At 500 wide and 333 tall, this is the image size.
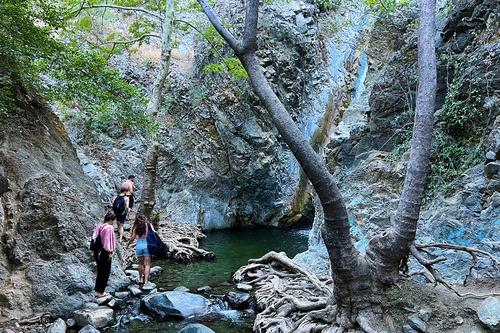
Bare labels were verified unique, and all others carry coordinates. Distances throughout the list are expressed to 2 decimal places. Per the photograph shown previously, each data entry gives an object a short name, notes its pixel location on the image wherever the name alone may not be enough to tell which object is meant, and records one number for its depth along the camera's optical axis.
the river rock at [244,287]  8.53
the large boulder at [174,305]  6.83
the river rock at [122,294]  7.42
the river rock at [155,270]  9.44
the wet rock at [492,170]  6.45
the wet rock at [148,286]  8.03
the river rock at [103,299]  6.88
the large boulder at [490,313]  4.46
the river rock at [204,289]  8.33
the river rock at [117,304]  6.93
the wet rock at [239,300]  7.58
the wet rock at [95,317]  6.20
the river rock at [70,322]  6.20
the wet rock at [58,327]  5.85
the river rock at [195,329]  5.74
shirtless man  11.97
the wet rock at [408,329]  4.95
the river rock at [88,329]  5.82
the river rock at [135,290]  7.65
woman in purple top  6.95
